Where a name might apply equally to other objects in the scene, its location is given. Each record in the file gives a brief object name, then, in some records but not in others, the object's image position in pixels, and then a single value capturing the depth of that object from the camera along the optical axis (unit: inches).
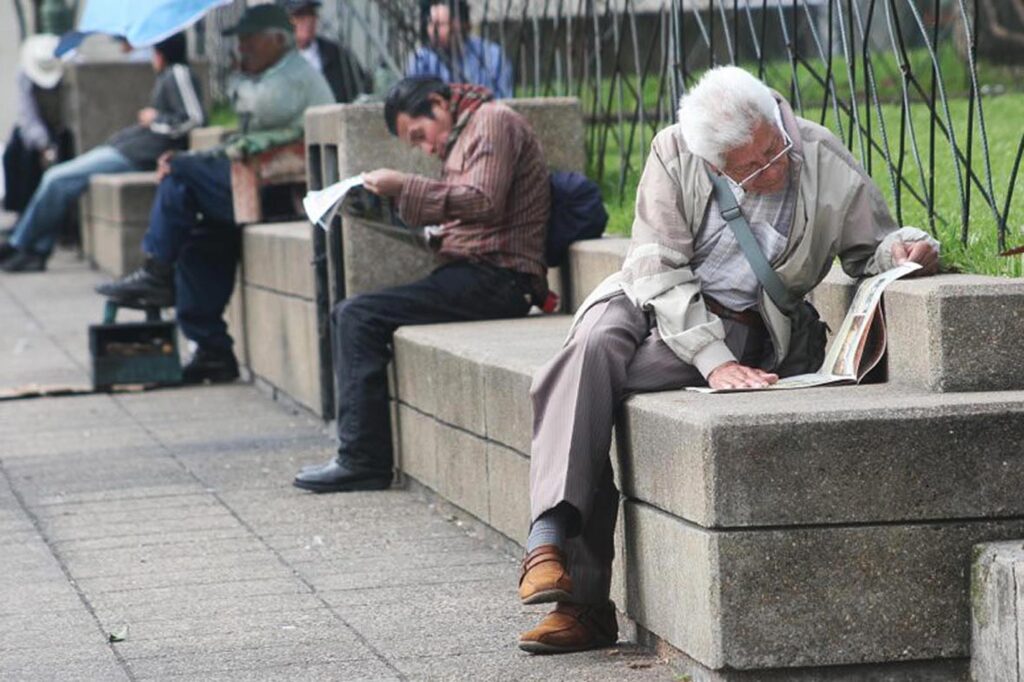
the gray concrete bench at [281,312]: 743.1
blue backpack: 608.4
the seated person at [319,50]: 1008.9
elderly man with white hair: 401.1
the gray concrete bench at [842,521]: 358.9
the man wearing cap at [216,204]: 804.6
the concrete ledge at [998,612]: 345.4
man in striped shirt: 585.0
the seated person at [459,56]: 820.6
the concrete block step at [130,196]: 1179.3
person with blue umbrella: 1097.4
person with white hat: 1461.6
